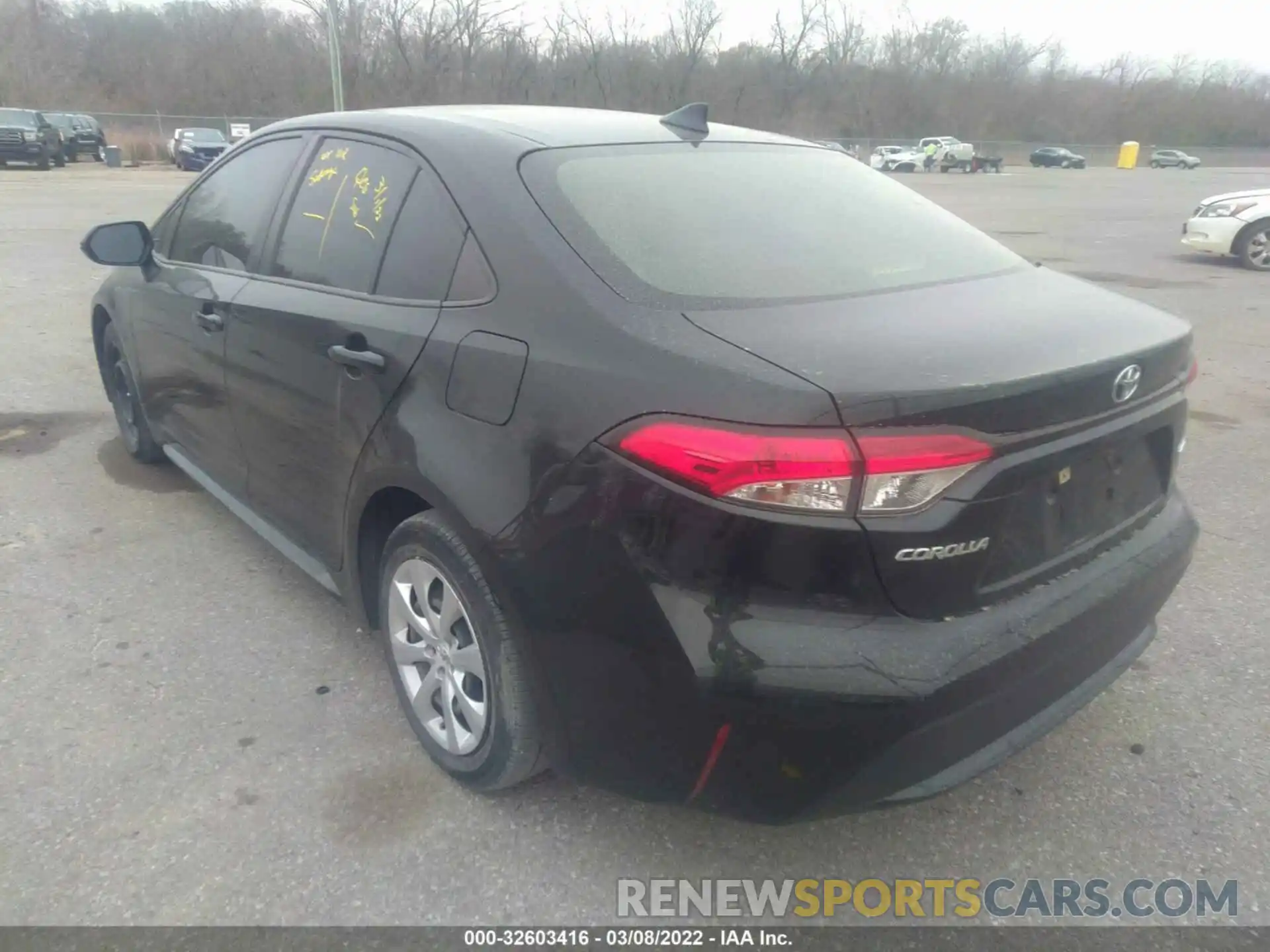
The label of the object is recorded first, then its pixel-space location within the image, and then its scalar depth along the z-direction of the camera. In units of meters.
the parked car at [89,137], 35.75
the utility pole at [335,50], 25.44
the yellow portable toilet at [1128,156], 57.53
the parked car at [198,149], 32.62
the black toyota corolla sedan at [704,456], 1.82
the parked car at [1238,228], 12.15
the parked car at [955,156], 50.09
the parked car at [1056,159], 57.44
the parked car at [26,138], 29.81
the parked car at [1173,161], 59.03
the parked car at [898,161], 50.94
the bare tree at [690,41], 72.12
